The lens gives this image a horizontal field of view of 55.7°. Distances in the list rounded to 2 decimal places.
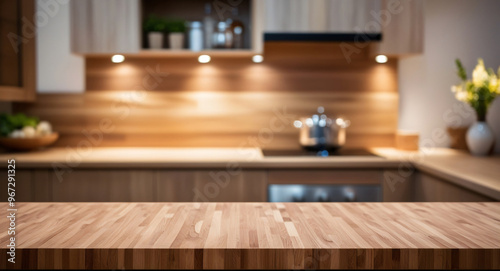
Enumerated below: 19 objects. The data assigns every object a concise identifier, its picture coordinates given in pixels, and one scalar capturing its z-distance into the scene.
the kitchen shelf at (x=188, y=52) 2.78
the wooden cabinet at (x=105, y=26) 2.72
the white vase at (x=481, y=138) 2.75
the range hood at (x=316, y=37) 2.71
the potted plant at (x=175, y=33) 2.82
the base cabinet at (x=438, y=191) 1.94
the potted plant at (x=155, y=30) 2.81
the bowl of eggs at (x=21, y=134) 2.70
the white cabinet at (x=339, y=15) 2.72
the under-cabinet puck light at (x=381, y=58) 3.04
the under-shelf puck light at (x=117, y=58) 3.00
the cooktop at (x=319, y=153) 2.75
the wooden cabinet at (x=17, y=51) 2.68
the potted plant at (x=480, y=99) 2.69
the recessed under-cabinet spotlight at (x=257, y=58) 3.03
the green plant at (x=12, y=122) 2.73
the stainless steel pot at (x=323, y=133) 2.79
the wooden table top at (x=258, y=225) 1.02
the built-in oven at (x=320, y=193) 2.58
